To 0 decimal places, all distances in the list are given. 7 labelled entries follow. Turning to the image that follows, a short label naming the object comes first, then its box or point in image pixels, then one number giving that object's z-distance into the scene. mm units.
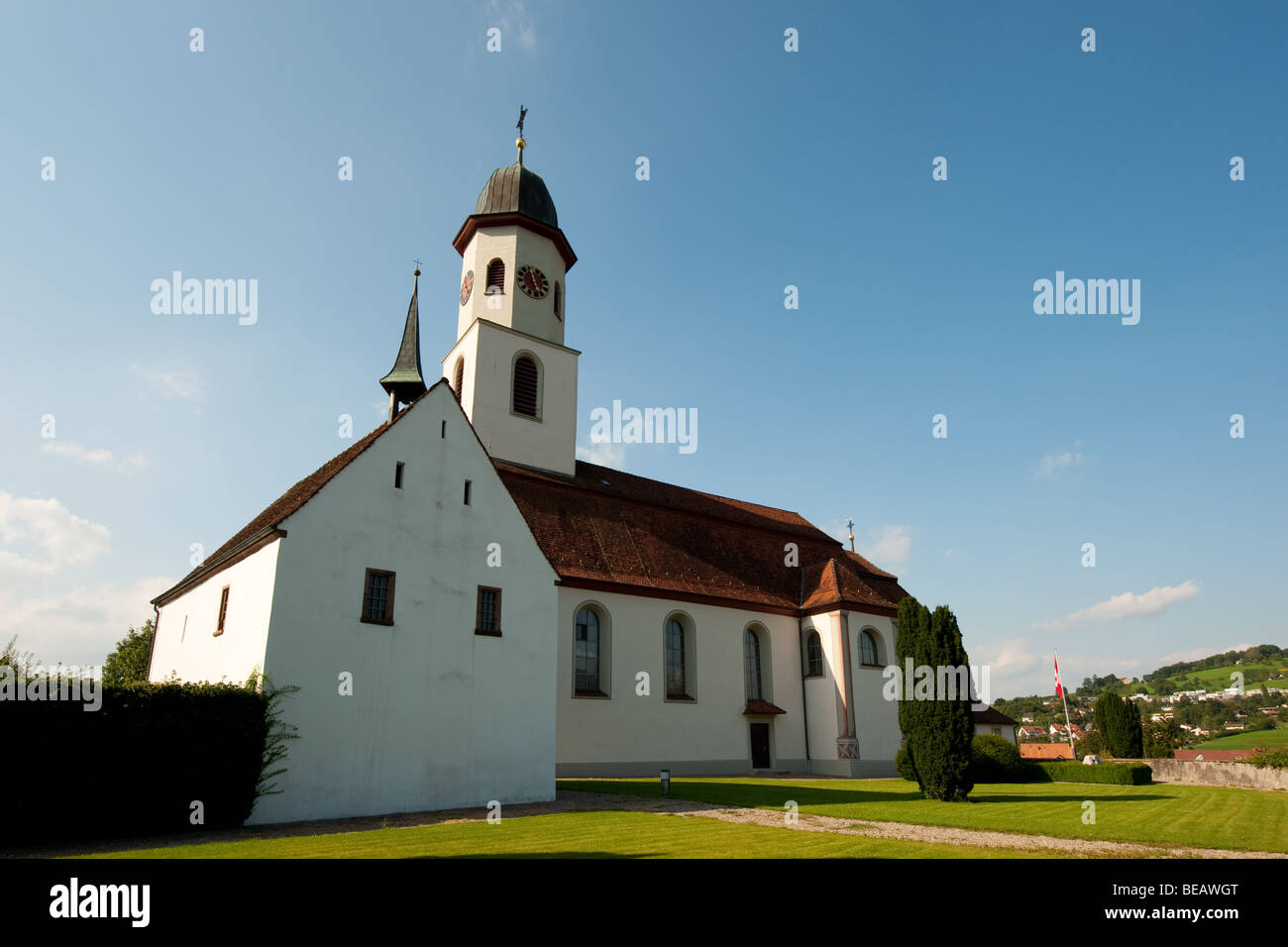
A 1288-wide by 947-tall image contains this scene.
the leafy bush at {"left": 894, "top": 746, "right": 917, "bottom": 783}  21950
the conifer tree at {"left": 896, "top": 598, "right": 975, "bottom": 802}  20203
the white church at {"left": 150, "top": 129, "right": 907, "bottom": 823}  16844
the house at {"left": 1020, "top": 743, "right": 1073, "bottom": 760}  59609
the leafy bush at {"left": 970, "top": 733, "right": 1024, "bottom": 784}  29141
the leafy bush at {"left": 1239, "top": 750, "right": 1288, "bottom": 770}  28469
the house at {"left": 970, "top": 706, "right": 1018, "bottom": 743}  46656
